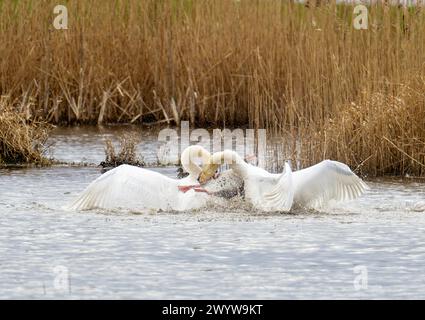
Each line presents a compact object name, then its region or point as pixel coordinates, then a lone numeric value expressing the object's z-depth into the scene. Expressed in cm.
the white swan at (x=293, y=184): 1056
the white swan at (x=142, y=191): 1079
